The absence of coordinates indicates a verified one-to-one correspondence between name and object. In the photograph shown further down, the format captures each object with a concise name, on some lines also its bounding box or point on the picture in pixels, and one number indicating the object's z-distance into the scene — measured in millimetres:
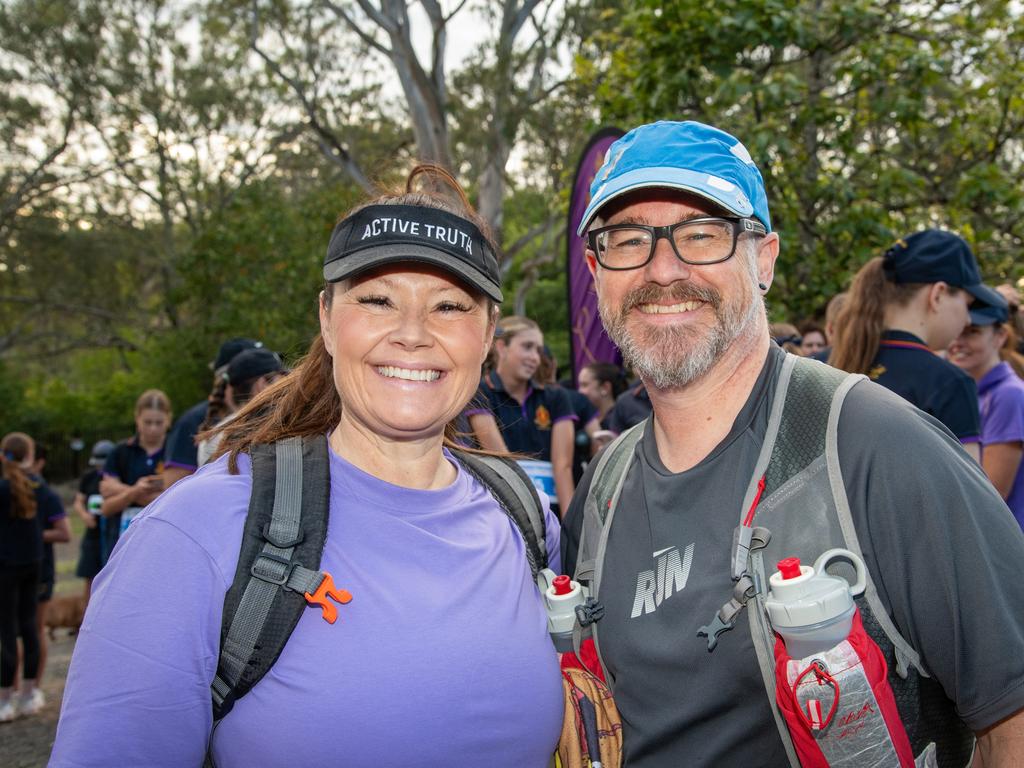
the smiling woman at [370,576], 1560
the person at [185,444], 4746
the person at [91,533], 7173
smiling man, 1607
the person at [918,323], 3090
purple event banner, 6840
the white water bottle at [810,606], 1495
